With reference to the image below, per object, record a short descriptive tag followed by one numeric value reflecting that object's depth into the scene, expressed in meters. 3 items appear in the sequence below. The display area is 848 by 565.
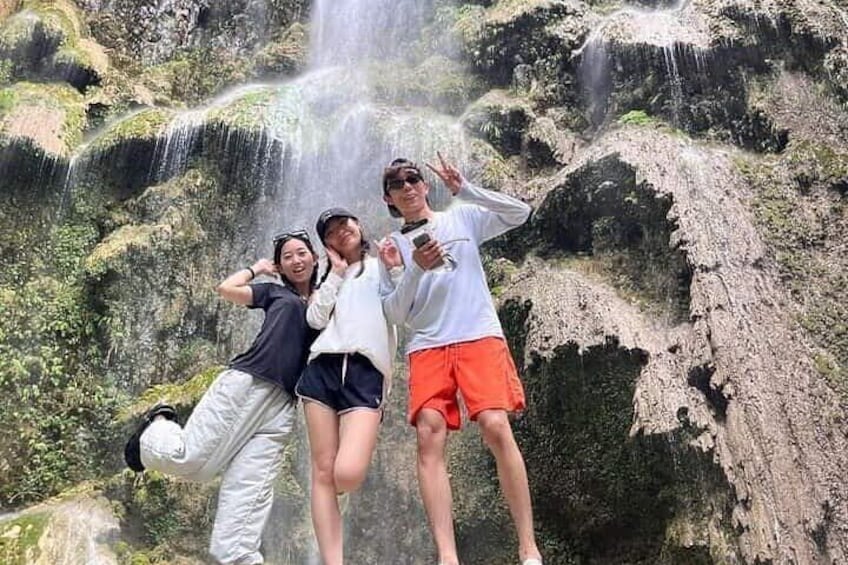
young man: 3.38
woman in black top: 3.35
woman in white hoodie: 3.27
